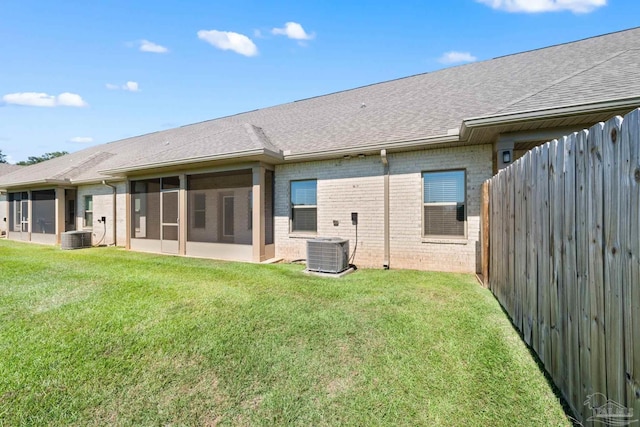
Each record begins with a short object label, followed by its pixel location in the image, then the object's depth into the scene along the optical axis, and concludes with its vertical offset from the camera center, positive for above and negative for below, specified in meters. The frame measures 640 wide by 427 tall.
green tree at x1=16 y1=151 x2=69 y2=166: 62.03 +12.46
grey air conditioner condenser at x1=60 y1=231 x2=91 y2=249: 11.85 -1.07
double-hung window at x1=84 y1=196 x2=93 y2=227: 13.87 +0.15
